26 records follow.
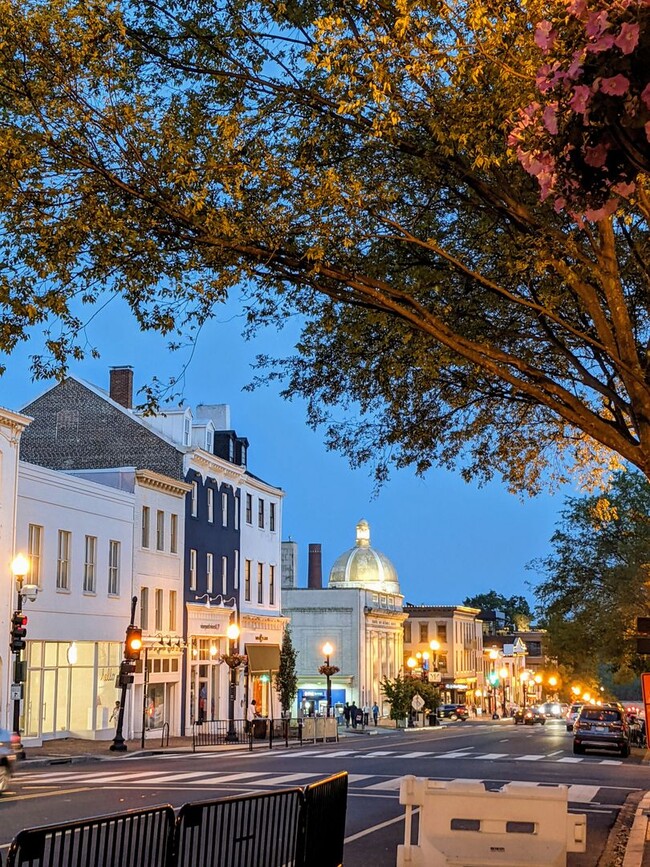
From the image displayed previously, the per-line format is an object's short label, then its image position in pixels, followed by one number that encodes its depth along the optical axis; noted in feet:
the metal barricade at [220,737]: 143.30
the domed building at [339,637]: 273.75
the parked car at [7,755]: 63.62
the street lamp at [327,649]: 184.74
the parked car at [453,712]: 288.10
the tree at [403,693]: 220.84
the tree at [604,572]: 157.58
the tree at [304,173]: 37.58
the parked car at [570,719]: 229.72
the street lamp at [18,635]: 106.32
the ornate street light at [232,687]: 144.66
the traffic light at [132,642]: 124.77
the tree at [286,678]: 201.77
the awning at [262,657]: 194.90
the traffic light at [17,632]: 106.11
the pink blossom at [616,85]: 16.43
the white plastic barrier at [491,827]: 39.04
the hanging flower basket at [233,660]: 145.28
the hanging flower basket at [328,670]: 173.23
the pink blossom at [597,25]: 16.63
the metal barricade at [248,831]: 26.73
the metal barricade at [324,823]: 29.89
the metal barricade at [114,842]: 20.54
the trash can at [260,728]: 153.79
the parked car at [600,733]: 127.54
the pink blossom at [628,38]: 15.99
